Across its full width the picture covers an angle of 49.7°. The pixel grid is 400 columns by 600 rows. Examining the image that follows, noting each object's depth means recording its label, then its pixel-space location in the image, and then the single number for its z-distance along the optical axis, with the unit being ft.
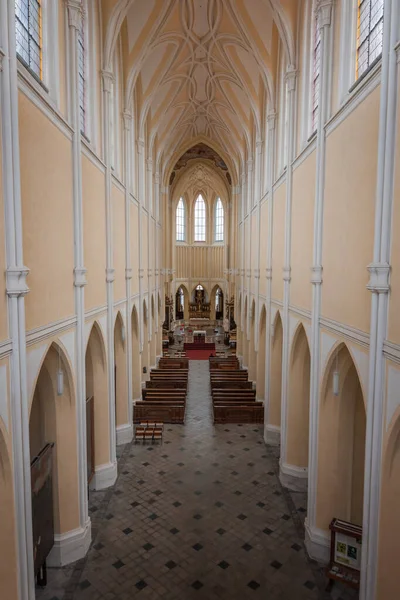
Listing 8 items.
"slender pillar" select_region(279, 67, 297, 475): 40.68
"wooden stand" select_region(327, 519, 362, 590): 26.91
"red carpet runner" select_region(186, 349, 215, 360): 102.27
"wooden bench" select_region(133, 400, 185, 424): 58.70
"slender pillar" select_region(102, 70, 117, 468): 39.83
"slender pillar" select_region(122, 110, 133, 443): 50.55
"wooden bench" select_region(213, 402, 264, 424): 59.17
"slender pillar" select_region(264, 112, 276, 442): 51.29
